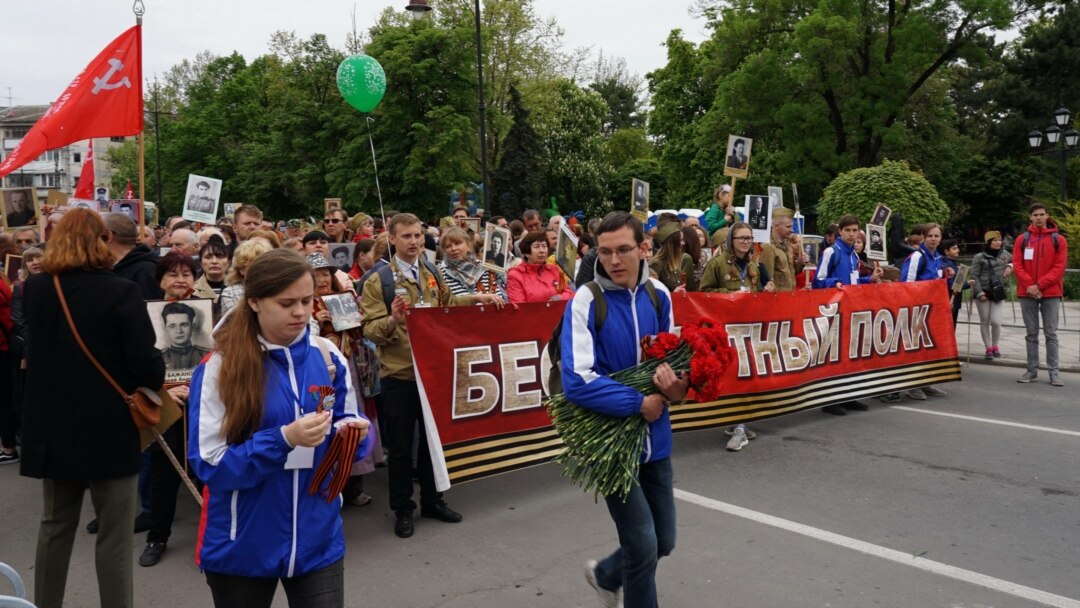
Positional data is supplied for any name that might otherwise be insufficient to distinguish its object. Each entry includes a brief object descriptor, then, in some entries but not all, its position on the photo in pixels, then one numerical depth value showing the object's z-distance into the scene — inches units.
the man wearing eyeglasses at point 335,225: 410.0
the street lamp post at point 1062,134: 817.5
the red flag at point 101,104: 271.4
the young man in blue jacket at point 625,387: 134.6
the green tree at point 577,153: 1806.1
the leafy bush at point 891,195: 787.4
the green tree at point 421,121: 1143.0
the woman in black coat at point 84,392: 144.1
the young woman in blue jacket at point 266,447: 101.0
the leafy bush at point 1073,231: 844.0
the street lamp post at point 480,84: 715.4
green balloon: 379.6
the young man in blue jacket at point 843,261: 366.6
